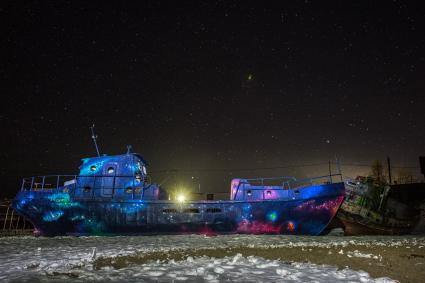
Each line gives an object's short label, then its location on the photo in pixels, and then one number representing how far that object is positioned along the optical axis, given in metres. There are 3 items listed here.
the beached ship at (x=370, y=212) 20.09
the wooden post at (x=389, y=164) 47.03
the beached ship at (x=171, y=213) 17.86
